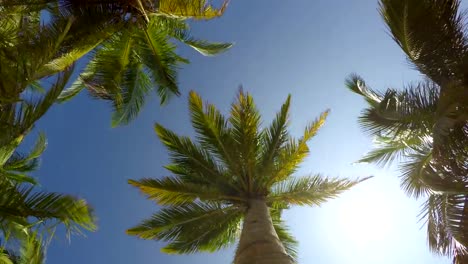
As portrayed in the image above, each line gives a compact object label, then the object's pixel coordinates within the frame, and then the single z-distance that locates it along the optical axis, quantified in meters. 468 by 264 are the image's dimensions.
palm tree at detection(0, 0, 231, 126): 7.17
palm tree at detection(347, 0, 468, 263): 9.14
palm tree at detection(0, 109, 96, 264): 5.61
